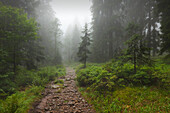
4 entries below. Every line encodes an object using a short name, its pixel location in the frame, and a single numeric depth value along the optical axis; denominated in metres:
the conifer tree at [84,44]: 14.27
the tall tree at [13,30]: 7.36
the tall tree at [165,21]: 8.03
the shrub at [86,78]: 7.40
